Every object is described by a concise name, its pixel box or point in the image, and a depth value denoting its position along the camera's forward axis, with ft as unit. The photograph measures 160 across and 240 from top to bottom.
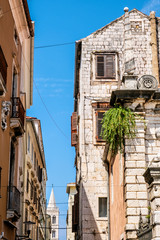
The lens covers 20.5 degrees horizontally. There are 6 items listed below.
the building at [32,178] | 83.54
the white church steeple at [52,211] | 434.30
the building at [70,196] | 173.17
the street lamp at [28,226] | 89.60
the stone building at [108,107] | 48.49
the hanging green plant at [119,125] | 48.93
